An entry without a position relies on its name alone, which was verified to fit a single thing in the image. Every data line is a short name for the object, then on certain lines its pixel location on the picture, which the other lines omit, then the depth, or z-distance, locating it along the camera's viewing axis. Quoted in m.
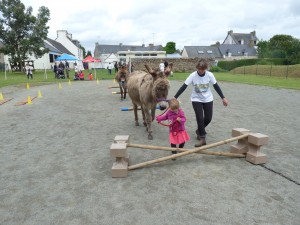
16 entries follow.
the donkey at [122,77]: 13.87
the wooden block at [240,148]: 5.59
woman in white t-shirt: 6.11
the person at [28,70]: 30.62
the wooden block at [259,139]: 5.11
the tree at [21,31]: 39.84
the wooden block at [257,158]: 5.21
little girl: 5.21
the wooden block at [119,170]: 4.68
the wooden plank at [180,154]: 4.90
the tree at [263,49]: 55.46
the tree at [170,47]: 102.26
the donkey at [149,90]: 6.05
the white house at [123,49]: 82.08
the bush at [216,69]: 50.40
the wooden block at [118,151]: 4.68
